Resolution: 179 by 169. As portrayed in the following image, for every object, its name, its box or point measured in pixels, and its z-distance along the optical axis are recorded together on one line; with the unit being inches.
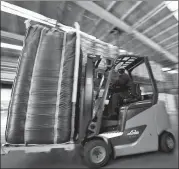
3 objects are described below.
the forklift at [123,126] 83.0
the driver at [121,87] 106.4
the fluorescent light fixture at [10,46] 204.4
